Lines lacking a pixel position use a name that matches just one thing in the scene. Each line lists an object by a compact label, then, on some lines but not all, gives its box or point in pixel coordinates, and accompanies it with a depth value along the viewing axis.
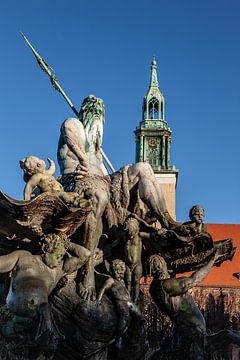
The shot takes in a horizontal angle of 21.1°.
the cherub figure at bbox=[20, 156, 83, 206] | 6.66
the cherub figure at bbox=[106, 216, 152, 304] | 6.95
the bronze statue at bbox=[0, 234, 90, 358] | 5.59
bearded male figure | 6.96
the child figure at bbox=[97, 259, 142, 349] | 6.42
